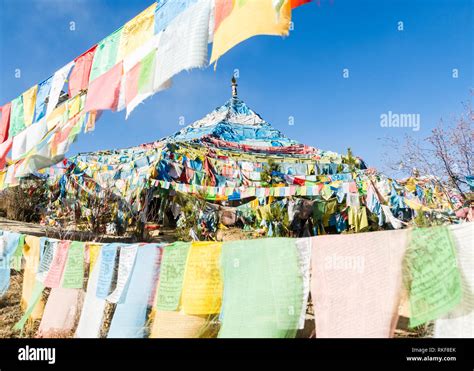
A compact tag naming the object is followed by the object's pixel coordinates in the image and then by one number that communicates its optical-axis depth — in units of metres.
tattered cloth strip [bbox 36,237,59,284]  4.71
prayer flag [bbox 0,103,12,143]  6.79
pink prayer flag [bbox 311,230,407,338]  2.41
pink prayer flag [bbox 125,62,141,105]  3.96
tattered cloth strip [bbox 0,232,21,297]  5.23
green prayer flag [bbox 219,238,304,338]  2.79
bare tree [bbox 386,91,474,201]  8.44
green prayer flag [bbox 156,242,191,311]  3.39
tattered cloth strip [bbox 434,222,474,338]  2.16
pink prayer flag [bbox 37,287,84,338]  4.32
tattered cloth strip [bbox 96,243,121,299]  3.87
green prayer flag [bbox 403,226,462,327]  2.21
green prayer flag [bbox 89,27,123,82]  4.70
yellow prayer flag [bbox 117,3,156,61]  4.21
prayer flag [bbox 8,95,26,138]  6.43
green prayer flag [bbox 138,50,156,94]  3.76
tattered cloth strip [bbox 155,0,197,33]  3.69
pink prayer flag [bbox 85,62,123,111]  4.31
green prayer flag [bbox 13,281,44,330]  4.72
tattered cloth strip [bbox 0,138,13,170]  6.40
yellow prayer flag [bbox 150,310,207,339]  3.28
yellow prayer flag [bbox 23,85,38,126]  6.26
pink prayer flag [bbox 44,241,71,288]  4.48
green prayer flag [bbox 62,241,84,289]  4.27
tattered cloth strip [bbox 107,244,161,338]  3.57
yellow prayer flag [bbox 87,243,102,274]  4.17
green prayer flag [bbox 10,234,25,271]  5.13
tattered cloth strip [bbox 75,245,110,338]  3.86
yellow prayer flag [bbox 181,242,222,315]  3.21
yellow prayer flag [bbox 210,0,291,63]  2.56
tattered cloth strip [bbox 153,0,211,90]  3.18
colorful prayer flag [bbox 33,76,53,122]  6.01
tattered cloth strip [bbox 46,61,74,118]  5.64
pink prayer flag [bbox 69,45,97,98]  5.13
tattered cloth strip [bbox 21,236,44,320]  4.92
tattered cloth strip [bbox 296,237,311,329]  2.77
